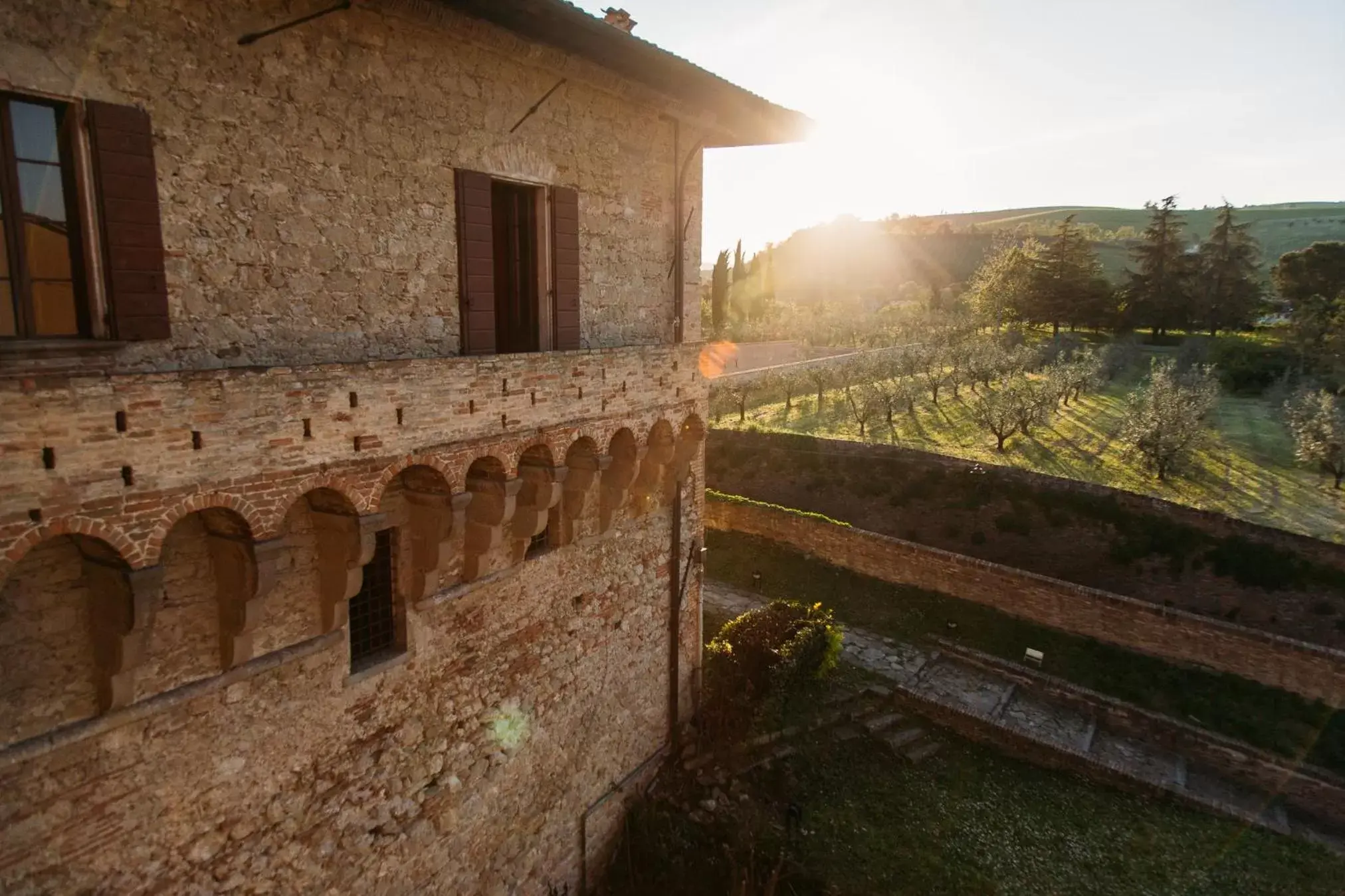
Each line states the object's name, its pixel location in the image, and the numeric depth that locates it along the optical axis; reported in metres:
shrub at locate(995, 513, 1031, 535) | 18.09
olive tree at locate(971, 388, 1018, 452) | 23.09
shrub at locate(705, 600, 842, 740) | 11.81
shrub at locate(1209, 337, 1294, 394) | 31.83
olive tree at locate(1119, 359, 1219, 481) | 20.45
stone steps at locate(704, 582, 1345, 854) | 11.81
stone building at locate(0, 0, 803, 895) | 4.50
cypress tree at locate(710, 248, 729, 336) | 50.31
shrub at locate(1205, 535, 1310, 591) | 15.01
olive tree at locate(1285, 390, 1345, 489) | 19.64
